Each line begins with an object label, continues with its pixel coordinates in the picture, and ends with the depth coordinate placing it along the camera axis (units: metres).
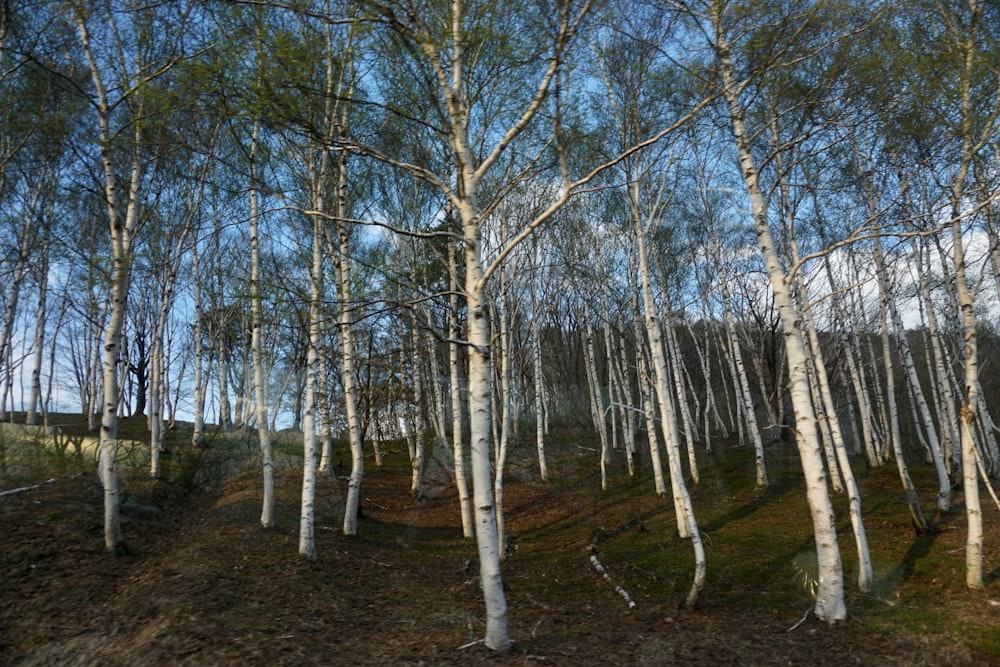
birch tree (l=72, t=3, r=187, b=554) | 7.98
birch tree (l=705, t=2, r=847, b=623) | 6.21
